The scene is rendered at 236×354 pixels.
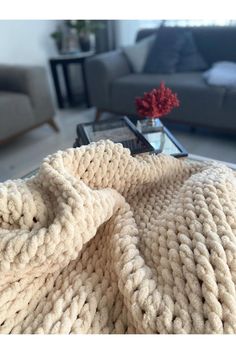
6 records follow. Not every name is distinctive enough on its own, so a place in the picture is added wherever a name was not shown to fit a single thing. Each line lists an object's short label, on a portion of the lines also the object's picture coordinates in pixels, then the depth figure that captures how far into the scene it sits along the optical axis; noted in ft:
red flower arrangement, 3.07
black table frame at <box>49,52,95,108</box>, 7.11
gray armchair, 5.08
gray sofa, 5.07
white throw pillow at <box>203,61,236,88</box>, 5.00
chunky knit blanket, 1.15
